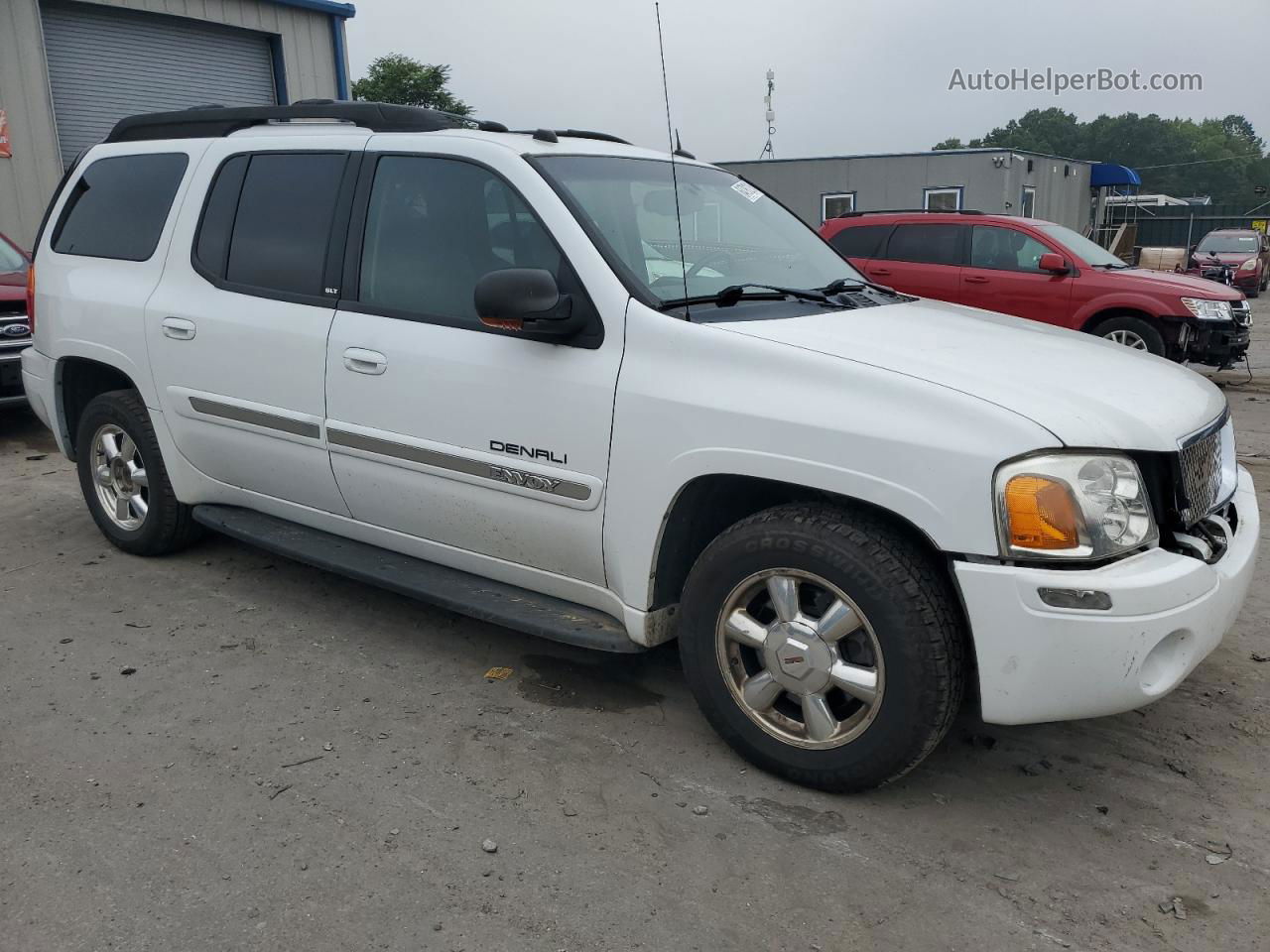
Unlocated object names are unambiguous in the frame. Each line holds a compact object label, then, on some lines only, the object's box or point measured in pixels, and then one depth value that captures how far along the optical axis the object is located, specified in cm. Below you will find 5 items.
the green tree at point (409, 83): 5184
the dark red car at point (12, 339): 770
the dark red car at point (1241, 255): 2259
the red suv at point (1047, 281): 1000
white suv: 265
